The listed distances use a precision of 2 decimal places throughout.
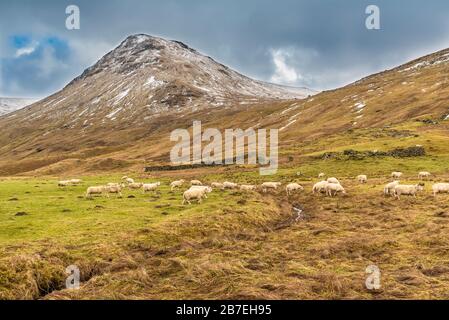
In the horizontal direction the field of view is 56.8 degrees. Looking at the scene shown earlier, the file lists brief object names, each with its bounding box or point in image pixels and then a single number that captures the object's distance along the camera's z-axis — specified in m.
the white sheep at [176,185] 54.87
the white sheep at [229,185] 54.46
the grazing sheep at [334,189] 45.31
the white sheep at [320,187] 46.59
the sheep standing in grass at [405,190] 41.41
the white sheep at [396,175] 56.97
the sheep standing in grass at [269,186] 53.02
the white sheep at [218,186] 54.93
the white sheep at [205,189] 43.08
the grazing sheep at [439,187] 40.79
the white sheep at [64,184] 58.65
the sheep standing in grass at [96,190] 46.16
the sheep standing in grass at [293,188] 49.53
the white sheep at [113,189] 48.28
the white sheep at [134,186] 56.88
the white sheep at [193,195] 40.53
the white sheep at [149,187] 50.88
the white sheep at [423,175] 55.75
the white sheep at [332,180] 50.58
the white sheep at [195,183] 61.34
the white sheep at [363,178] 53.00
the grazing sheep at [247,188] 51.16
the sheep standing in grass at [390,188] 42.84
